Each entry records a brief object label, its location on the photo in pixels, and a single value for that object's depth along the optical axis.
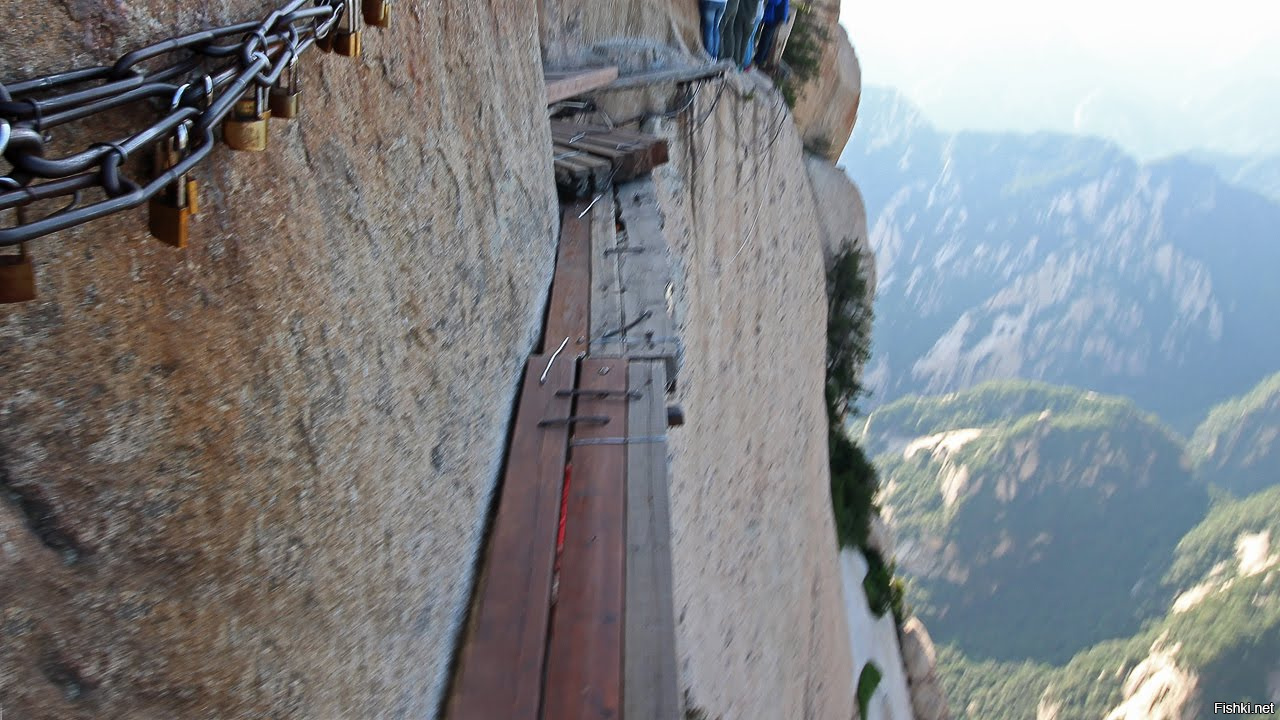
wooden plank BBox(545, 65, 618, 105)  5.35
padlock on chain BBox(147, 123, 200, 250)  1.17
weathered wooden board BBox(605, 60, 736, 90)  6.29
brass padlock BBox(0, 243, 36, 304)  0.99
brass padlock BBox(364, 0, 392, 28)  1.86
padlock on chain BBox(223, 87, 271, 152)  1.30
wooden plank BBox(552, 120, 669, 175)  5.02
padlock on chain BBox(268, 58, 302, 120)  1.44
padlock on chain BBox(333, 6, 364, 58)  1.69
